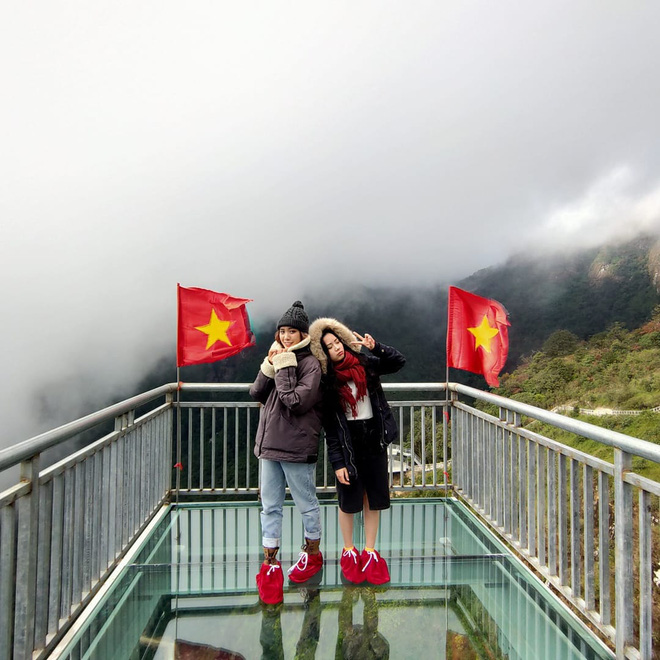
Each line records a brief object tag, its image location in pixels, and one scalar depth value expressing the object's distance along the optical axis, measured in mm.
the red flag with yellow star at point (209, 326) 4145
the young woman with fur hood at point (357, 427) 2502
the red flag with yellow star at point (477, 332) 3839
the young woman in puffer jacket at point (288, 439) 2357
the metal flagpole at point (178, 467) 3232
